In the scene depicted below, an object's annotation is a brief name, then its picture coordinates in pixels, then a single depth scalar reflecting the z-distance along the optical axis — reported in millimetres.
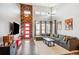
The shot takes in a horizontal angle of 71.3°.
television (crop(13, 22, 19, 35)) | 1704
